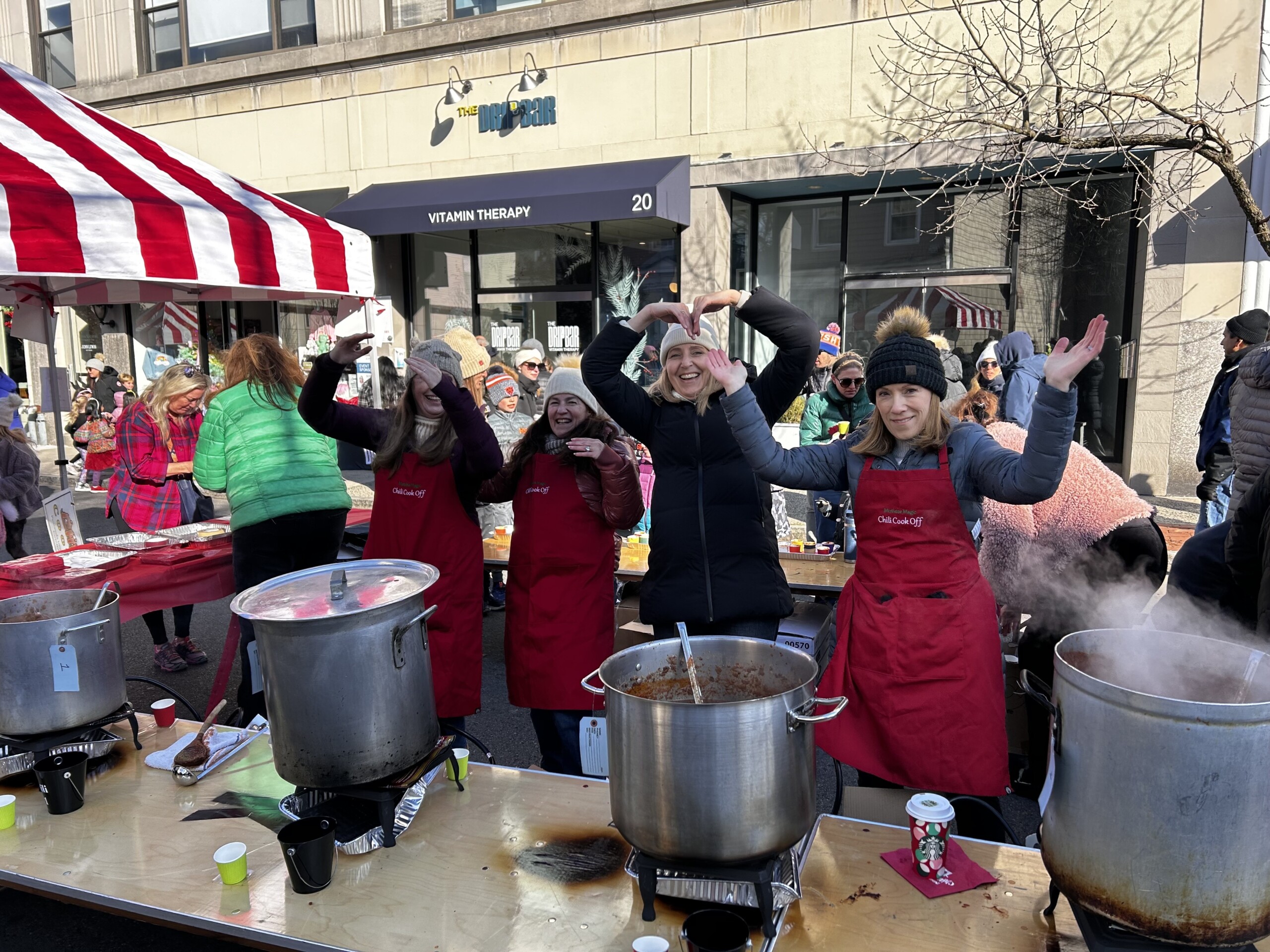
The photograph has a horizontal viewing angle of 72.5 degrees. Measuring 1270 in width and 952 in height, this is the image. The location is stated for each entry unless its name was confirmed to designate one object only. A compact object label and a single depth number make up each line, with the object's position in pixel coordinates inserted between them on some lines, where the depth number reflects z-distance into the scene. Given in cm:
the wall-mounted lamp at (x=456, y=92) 1189
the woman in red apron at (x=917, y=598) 234
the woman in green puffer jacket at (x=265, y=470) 400
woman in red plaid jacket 535
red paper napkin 185
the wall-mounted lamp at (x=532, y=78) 1144
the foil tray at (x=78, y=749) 243
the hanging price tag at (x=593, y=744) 284
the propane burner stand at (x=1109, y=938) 146
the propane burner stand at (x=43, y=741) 247
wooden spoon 253
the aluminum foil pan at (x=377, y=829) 205
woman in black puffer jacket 285
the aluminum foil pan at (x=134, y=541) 447
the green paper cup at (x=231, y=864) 195
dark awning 1036
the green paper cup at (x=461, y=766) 239
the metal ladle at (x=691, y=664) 188
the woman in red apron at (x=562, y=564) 319
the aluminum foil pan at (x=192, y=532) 468
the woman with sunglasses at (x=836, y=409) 658
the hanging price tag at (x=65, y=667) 246
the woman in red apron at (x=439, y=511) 320
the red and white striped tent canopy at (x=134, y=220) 319
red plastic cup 284
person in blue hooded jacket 644
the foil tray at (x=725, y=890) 172
